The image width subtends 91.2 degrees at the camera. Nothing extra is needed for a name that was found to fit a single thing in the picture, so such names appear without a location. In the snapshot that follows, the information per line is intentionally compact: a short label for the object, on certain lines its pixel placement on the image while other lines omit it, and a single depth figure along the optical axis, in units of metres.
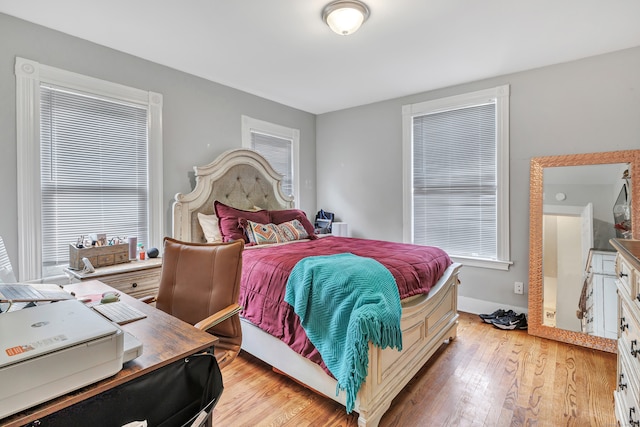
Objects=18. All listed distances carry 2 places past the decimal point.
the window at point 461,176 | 3.29
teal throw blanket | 1.53
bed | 1.76
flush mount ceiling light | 2.02
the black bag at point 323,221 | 4.33
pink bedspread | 1.94
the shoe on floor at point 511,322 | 3.03
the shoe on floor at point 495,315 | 3.18
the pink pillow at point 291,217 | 3.43
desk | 0.70
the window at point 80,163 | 2.27
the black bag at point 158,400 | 0.79
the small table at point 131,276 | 2.19
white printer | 0.67
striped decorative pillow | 2.95
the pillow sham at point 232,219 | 2.94
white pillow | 3.03
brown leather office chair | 1.63
